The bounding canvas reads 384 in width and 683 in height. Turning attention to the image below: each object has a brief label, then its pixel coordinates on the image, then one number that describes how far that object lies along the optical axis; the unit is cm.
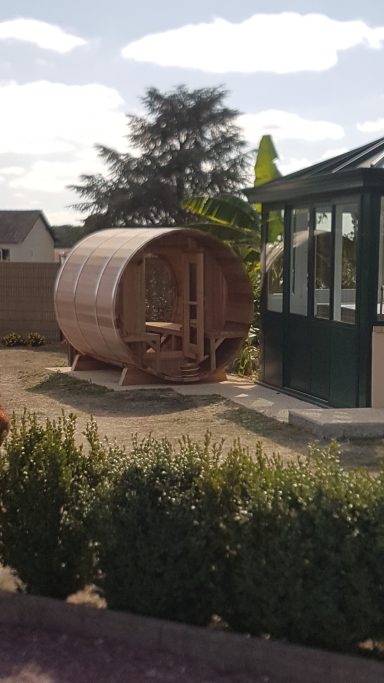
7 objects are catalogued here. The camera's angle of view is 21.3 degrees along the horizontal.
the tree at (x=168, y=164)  4466
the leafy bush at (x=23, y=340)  2109
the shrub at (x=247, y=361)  1617
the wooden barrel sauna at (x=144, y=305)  1399
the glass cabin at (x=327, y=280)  1116
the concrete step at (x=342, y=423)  1015
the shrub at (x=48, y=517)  538
